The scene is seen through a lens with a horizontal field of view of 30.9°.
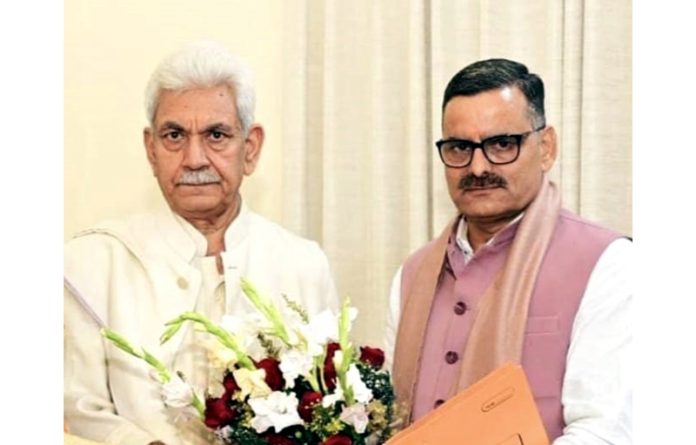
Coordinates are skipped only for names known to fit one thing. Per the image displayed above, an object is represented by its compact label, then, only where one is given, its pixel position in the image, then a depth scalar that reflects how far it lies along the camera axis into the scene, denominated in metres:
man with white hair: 1.88
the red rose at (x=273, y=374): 1.79
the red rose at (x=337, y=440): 1.75
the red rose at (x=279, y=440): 1.78
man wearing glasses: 1.73
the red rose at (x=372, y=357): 1.82
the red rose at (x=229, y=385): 1.81
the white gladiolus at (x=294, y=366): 1.78
